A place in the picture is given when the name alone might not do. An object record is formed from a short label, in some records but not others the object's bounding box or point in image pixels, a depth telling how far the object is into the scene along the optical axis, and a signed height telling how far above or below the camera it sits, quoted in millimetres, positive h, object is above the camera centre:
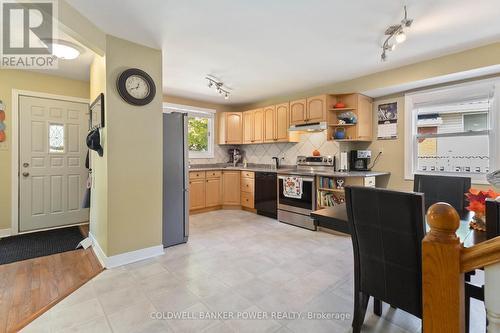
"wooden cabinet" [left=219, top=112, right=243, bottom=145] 5555 +897
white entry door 3555 +71
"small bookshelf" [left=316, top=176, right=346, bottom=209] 3627 -377
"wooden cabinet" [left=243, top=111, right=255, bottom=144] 5332 +899
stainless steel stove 3844 -518
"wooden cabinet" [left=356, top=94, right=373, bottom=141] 3871 +789
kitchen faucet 5203 +95
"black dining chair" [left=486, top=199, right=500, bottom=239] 980 -213
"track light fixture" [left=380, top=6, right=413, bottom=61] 2128 +1289
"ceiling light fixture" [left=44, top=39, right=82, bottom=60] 2574 +1284
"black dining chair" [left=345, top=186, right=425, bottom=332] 1209 -427
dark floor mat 2844 -1001
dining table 1282 -361
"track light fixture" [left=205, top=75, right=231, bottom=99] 3891 +1406
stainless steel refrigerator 3072 -172
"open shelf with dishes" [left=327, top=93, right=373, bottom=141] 3875 +788
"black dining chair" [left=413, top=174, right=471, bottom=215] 2057 -197
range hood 3980 +675
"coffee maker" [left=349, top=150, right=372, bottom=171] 4035 +122
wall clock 2566 +872
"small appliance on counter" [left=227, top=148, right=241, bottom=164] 5889 +281
